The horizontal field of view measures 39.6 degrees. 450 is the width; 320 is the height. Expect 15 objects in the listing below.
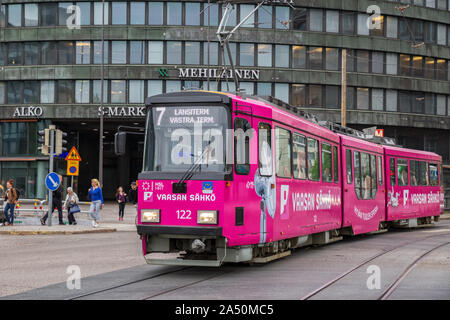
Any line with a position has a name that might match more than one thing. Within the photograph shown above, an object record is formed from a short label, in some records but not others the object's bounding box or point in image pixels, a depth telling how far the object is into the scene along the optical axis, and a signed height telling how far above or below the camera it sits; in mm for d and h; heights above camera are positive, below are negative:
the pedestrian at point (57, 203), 23509 -976
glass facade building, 46062 +8877
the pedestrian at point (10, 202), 22750 -919
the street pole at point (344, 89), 29453 +4333
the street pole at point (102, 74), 41700 +7170
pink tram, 10219 -33
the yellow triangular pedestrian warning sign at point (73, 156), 27438 +942
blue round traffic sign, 20812 -129
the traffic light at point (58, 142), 21828 +1230
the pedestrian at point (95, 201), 22531 -861
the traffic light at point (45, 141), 21297 +1243
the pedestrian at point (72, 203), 23406 -974
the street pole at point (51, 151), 21500 +887
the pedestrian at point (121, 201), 29359 -1107
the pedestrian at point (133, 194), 30600 -825
